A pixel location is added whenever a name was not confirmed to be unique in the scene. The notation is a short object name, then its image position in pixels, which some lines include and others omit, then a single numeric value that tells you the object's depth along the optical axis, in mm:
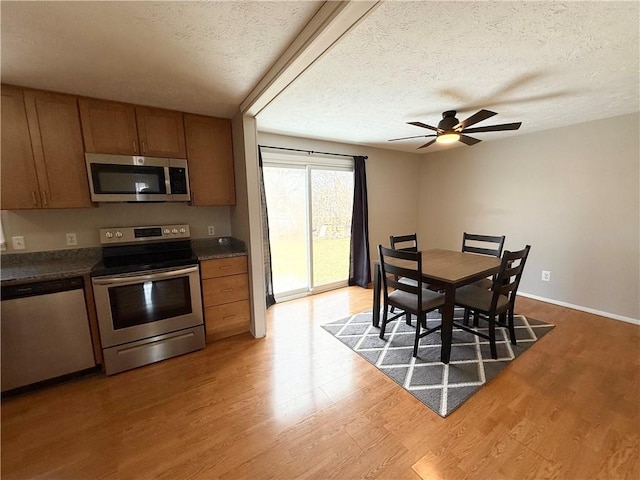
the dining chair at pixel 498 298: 2127
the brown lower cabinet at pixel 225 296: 2520
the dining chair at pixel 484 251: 2777
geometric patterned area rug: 1918
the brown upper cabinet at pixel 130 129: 2152
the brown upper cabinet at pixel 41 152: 1929
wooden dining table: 2127
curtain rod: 3363
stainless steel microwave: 2189
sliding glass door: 3533
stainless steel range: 2084
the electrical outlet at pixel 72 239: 2379
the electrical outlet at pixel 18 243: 2189
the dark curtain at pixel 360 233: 4082
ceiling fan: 2292
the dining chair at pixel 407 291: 2201
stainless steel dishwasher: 1811
